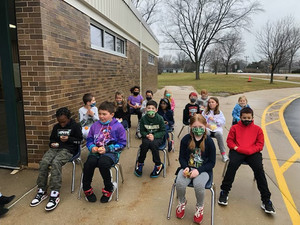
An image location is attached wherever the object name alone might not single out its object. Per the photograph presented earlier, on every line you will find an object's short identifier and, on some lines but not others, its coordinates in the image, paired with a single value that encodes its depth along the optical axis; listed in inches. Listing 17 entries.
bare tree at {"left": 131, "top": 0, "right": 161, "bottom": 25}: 1546.6
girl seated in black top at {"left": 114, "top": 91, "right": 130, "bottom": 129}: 216.8
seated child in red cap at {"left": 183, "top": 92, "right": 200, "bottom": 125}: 220.1
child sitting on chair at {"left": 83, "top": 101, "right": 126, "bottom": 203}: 119.7
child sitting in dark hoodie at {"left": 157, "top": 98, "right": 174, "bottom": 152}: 200.7
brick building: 140.9
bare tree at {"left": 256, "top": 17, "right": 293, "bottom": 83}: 980.6
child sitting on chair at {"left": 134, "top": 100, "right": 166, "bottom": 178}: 149.0
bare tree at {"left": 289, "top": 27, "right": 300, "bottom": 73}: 1064.3
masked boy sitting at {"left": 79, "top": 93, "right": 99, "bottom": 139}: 176.2
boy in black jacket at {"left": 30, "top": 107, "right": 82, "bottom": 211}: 119.6
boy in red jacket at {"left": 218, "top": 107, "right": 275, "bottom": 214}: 119.3
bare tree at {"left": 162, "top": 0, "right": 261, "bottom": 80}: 1408.7
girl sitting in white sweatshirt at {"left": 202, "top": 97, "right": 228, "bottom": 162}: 182.7
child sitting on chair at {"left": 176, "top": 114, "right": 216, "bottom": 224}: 105.8
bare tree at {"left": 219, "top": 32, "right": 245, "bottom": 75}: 2442.2
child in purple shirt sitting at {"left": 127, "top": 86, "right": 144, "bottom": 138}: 259.9
